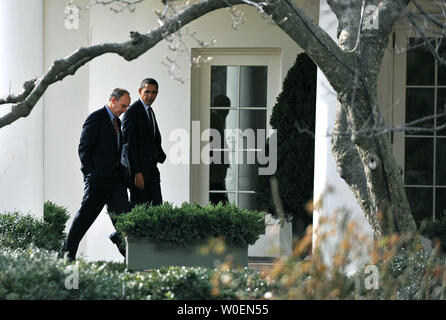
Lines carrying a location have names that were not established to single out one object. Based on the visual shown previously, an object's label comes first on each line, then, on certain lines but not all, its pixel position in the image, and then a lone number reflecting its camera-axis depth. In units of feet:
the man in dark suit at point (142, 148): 64.34
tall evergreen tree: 72.79
